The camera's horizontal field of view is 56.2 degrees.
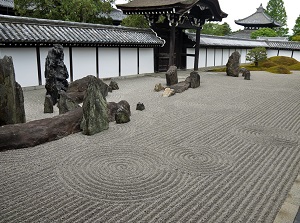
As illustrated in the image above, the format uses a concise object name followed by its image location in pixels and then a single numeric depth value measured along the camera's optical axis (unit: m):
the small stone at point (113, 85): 17.07
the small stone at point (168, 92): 15.47
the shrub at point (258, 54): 32.53
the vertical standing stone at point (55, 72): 12.42
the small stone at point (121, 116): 10.03
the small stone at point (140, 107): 12.07
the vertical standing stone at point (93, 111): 8.68
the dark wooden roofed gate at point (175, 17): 23.00
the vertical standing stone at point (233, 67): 24.72
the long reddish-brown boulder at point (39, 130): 7.33
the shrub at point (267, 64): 33.62
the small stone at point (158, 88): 16.97
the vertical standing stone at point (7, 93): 8.73
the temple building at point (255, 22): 55.55
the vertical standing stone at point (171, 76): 18.50
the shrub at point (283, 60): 36.59
